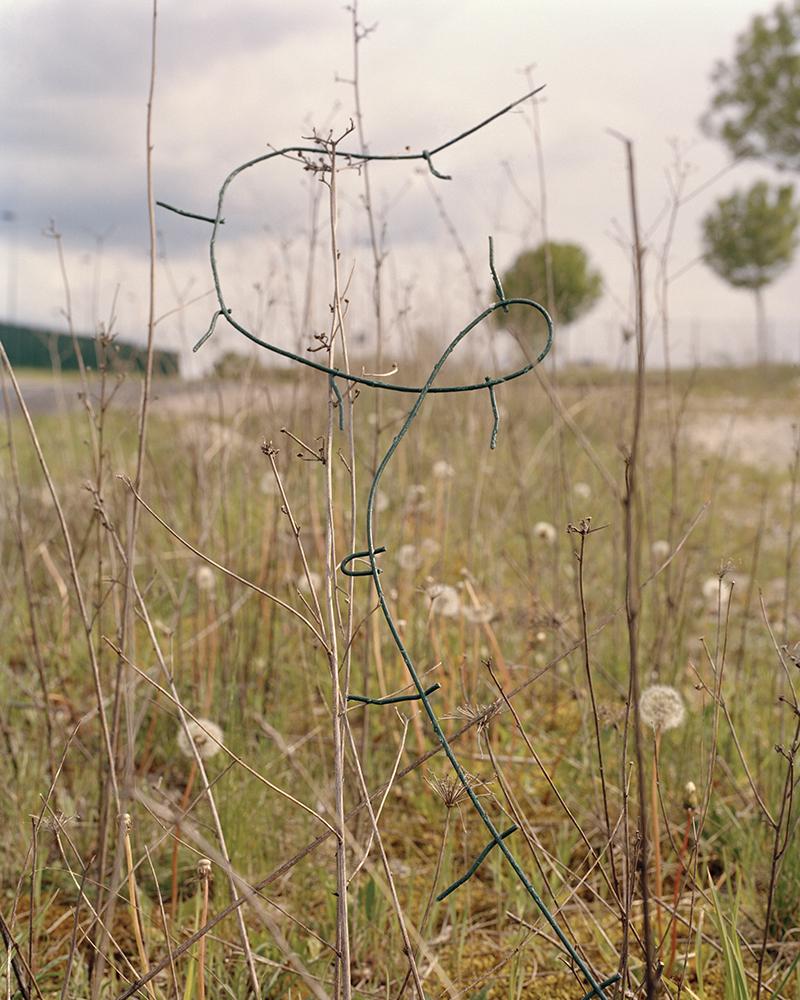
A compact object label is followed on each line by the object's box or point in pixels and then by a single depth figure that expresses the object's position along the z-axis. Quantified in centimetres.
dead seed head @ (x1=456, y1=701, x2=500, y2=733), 83
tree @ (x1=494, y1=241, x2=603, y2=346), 2004
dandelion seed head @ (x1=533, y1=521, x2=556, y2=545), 255
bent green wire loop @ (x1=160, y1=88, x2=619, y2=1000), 77
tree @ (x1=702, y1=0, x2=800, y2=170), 1719
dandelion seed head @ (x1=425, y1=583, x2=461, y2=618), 201
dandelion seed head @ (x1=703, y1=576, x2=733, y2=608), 266
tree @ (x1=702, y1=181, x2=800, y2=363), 1912
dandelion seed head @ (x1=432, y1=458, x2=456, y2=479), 243
